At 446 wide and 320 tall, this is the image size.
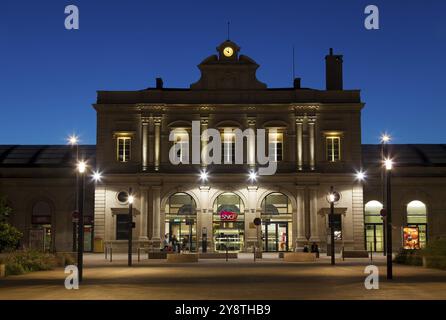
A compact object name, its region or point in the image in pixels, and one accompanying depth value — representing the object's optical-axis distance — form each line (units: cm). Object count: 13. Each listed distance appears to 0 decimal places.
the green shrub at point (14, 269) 3061
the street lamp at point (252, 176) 6009
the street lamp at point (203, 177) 6022
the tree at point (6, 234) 4606
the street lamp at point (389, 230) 2673
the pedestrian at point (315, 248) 5228
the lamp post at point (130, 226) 3934
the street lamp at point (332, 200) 3994
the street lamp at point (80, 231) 2720
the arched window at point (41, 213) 6338
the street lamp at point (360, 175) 5991
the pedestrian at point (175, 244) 5808
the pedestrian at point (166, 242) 5435
